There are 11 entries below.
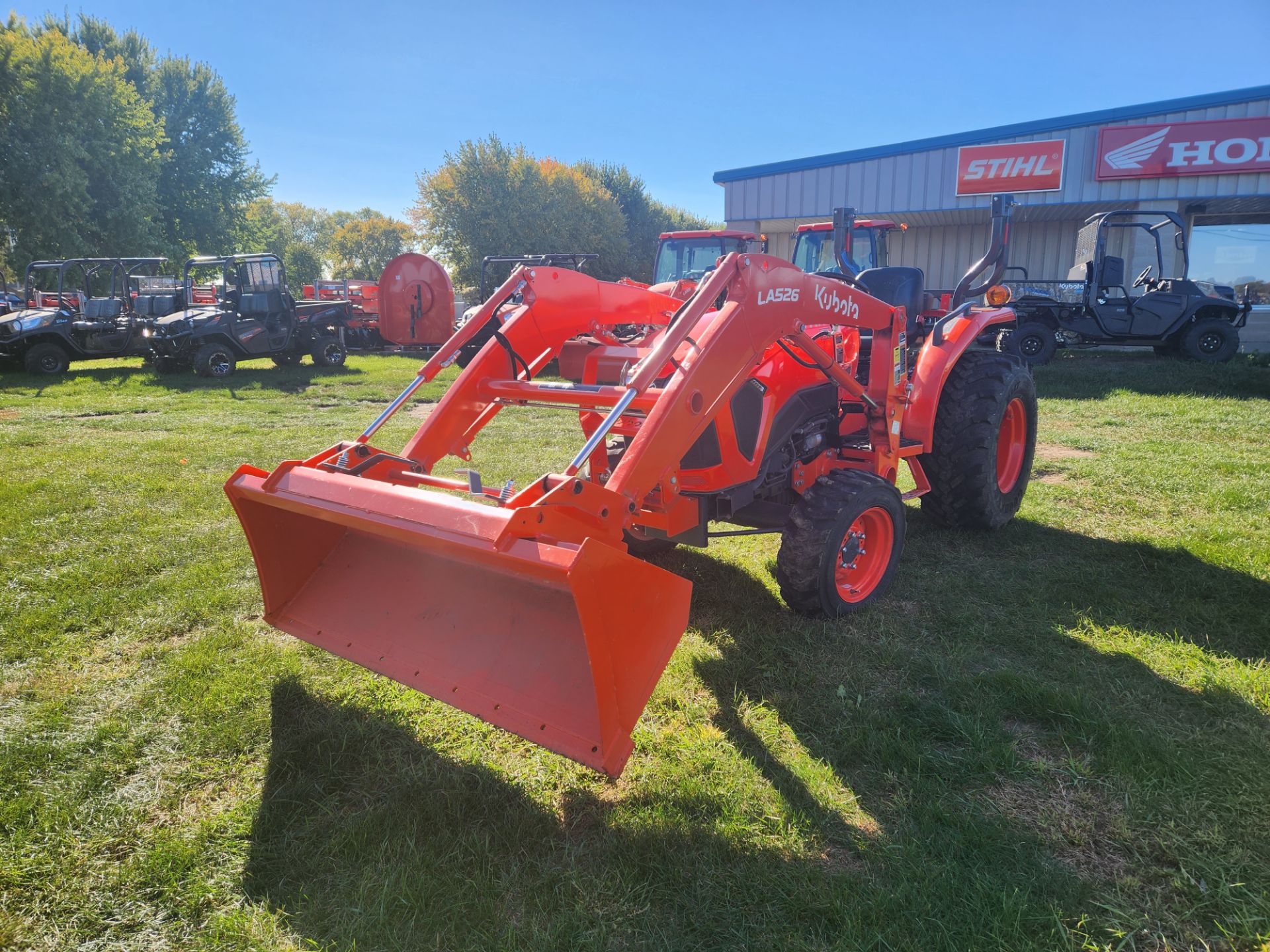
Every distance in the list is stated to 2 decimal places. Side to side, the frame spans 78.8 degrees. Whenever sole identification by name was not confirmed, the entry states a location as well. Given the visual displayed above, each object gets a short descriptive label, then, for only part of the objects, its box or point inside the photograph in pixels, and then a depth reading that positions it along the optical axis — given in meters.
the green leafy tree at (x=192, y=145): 32.09
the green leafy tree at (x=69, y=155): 22.88
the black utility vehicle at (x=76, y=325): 13.62
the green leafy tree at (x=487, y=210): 31.28
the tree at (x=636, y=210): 45.44
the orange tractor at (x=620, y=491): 2.51
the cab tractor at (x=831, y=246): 10.00
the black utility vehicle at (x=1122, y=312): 13.44
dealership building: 16.36
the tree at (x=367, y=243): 61.34
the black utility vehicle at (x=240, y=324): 13.84
